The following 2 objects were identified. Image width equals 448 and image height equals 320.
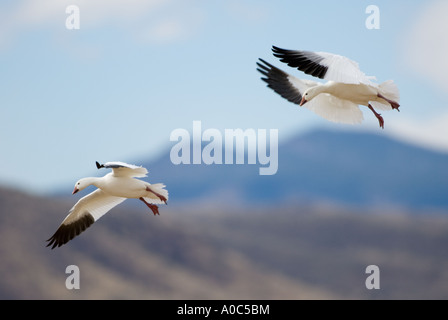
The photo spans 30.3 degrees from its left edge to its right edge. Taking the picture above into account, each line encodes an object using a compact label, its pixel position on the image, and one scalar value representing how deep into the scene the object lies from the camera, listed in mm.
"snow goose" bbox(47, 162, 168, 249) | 12031
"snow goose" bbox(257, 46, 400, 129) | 11766
